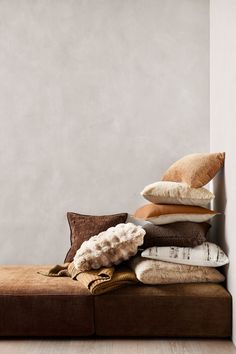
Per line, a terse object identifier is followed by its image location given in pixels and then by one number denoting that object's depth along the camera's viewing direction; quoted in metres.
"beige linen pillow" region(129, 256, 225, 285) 3.65
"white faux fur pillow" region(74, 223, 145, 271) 3.70
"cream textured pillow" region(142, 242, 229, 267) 3.71
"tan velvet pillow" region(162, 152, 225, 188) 3.88
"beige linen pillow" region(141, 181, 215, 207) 3.86
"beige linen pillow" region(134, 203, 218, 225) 3.85
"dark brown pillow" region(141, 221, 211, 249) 3.78
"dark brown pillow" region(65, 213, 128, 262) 4.40
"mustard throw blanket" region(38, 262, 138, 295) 3.61
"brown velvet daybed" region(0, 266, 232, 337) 3.62
